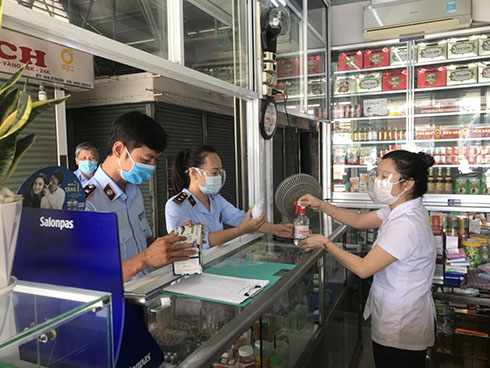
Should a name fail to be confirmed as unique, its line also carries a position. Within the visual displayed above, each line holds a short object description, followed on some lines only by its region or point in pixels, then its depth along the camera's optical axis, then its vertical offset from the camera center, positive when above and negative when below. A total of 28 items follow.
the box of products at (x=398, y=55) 4.55 +1.25
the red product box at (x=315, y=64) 4.09 +1.08
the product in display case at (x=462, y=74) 4.29 +0.95
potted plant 0.73 +0.02
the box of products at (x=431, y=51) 4.40 +1.24
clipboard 1.34 -0.46
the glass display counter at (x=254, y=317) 1.03 -0.49
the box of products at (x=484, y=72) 4.24 +0.95
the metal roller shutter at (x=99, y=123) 3.53 +0.41
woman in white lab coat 2.00 -0.54
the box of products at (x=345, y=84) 4.81 +0.96
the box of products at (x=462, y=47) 4.26 +1.24
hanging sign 1.32 +0.42
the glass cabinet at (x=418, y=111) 4.36 +0.58
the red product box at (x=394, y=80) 4.58 +0.96
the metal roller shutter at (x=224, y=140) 4.32 +0.29
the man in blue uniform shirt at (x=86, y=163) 2.35 +0.03
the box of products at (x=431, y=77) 4.43 +0.95
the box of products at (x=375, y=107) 4.75 +0.67
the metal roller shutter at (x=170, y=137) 3.60 +0.29
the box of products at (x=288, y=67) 3.28 +0.85
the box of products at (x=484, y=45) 4.20 +1.24
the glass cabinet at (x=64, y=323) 0.67 -0.28
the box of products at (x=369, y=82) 4.71 +0.97
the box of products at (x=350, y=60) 4.71 +1.24
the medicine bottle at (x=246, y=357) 1.37 -0.69
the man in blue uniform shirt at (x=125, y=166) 1.75 +0.00
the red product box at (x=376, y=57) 4.59 +1.24
